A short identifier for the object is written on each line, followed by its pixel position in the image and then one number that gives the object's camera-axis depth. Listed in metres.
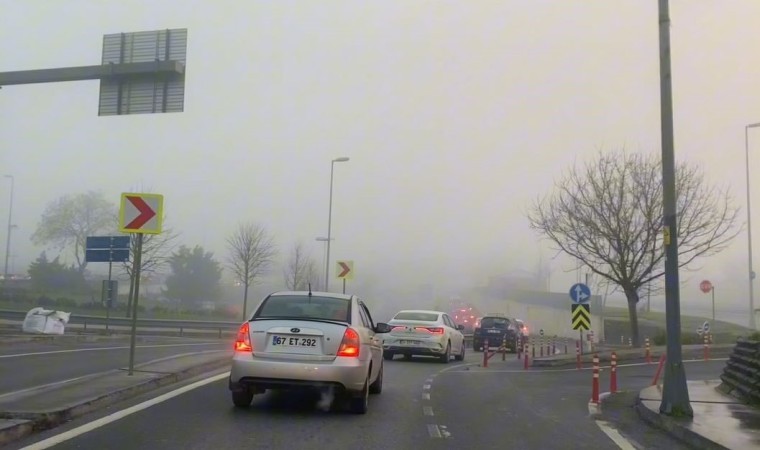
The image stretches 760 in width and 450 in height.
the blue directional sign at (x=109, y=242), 29.77
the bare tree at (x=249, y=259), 46.91
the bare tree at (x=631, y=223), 28.50
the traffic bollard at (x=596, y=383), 12.12
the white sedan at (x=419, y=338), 20.83
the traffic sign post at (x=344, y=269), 29.00
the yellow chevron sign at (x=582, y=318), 21.41
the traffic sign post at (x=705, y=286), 34.38
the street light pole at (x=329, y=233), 36.40
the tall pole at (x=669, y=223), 10.21
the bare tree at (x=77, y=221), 52.38
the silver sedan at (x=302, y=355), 9.02
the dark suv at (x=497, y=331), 32.28
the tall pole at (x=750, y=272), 32.66
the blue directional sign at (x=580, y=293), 22.14
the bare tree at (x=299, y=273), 52.72
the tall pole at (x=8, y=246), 50.77
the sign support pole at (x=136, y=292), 11.76
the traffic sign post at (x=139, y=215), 12.09
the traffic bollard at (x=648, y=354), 23.53
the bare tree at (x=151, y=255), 42.53
